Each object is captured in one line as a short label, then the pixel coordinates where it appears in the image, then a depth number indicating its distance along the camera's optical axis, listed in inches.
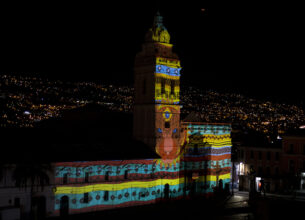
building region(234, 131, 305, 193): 2309.3
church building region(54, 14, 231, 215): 1672.0
